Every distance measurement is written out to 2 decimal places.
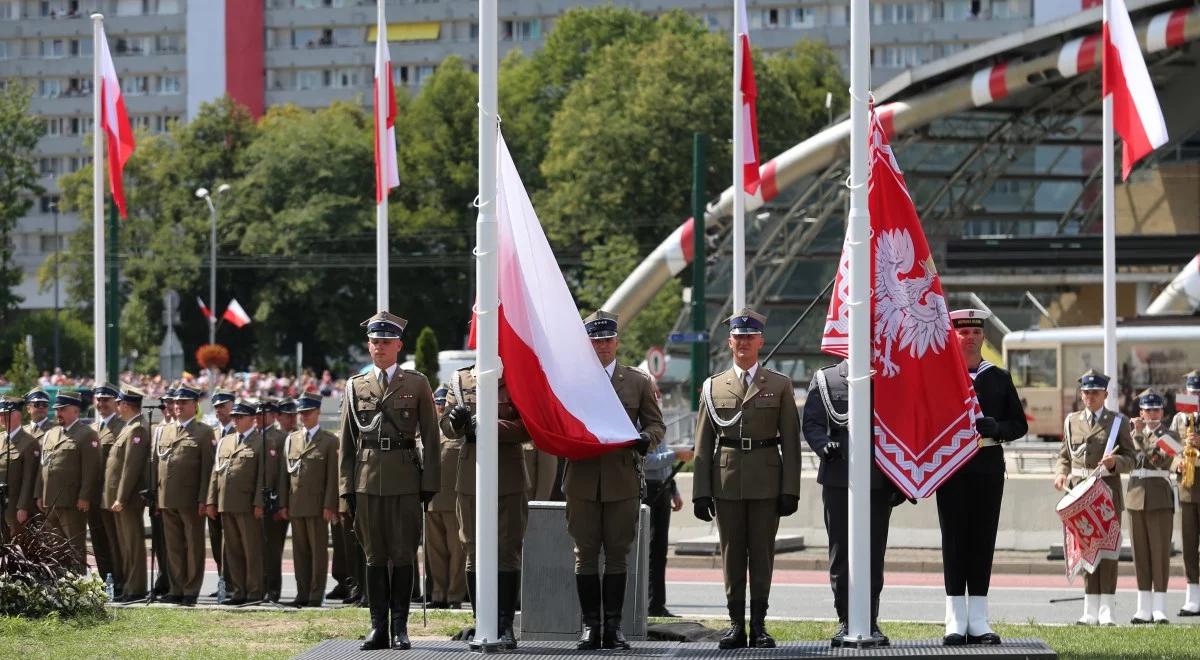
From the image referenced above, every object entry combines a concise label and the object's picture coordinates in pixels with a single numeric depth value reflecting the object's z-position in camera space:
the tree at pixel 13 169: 81.44
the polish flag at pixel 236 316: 57.00
